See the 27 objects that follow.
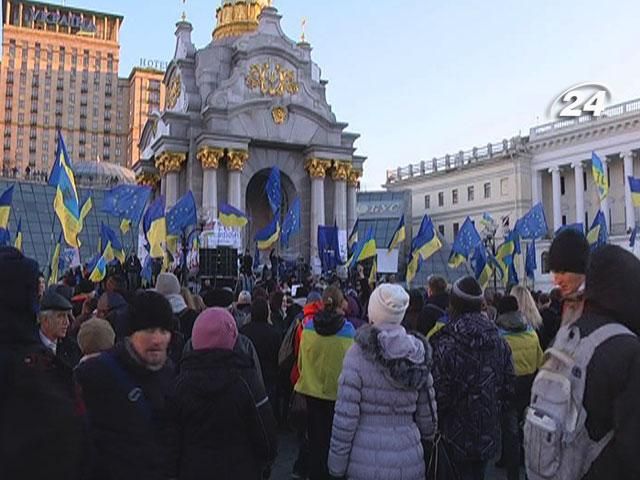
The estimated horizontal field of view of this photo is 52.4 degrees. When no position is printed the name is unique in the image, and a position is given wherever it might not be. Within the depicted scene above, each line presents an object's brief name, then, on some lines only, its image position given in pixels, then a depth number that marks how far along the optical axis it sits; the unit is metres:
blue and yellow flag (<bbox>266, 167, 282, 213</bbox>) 22.09
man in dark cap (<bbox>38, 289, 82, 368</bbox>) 5.34
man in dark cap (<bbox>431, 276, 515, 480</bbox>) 5.06
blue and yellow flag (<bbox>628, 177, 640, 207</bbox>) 20.36
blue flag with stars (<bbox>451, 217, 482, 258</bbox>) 25.42
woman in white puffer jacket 4.53
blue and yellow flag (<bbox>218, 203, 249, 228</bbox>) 21.45
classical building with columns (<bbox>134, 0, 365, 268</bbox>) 29.39
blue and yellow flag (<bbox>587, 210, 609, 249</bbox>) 23.06
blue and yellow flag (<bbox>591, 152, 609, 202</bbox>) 23.81
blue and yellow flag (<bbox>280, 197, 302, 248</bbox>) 22.28
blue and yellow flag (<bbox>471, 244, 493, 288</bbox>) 22.94
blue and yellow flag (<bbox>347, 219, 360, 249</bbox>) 29.28
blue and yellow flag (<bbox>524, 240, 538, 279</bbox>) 26.14
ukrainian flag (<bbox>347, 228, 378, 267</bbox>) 20.97
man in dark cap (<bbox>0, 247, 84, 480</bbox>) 2.25
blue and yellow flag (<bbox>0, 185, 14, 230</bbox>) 15.76
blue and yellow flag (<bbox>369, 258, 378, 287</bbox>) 21.00
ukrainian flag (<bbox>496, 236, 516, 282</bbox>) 24.23
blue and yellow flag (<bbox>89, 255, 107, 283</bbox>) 18.23
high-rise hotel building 113.19
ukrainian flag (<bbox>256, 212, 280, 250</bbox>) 21.14
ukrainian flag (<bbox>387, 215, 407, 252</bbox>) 21.91
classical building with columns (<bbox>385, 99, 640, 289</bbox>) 55.34
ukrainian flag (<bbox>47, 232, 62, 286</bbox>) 14.91
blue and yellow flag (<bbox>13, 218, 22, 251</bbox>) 18.36
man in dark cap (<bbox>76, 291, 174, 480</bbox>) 3.78
